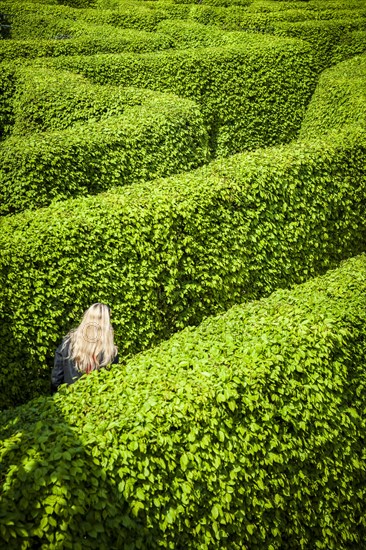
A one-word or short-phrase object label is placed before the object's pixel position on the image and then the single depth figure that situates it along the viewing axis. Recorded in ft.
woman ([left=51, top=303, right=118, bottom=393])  18.48
